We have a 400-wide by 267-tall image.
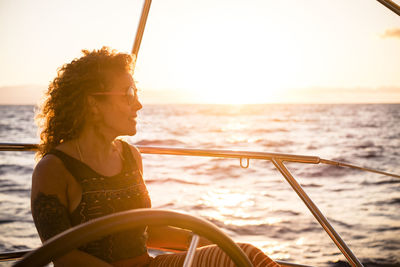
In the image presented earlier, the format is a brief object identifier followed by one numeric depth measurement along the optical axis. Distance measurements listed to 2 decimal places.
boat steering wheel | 0.59
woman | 1.30
